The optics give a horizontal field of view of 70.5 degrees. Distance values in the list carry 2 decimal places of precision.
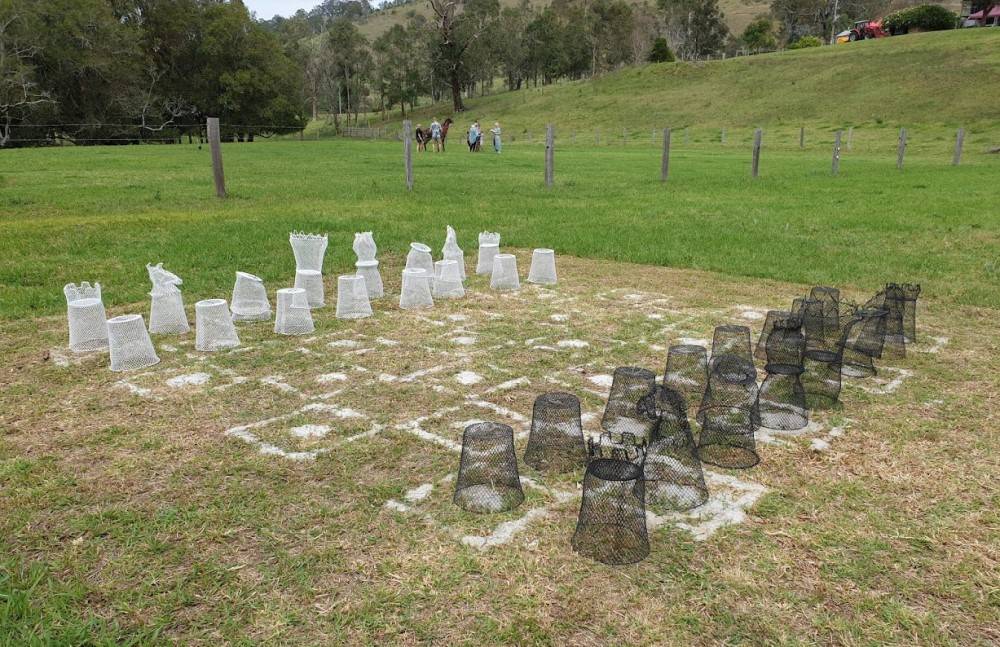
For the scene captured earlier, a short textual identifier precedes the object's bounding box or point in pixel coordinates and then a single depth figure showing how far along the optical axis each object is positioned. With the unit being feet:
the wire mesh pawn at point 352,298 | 20.17
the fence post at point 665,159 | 55.42
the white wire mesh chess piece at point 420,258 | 22.97
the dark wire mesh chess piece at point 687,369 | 15.10
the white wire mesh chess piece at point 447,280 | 22.48
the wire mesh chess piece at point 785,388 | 13.21
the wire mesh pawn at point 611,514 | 9.39
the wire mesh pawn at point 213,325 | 17.15
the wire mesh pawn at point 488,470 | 10.50
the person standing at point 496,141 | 95.25
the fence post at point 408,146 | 46.39
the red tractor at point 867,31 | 198.80
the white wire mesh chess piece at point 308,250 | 21.86
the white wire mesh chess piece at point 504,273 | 23.52
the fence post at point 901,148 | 63.77
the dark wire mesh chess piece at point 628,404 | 13.01
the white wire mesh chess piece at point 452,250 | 23.56
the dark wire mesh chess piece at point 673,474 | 10.52
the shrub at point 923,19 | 188.03
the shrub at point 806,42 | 213.46
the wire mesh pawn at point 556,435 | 11.69
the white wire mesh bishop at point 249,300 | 19.97
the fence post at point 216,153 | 40.83
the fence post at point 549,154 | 49.16
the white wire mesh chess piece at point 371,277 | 21.93
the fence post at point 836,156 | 60.25
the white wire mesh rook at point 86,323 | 17.31
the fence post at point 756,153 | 56.85
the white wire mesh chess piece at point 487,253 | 25.49
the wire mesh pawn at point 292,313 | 18.57
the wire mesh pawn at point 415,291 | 21.41
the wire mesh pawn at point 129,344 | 16.05
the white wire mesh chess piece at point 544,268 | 24.59
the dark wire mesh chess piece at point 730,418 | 11.93
